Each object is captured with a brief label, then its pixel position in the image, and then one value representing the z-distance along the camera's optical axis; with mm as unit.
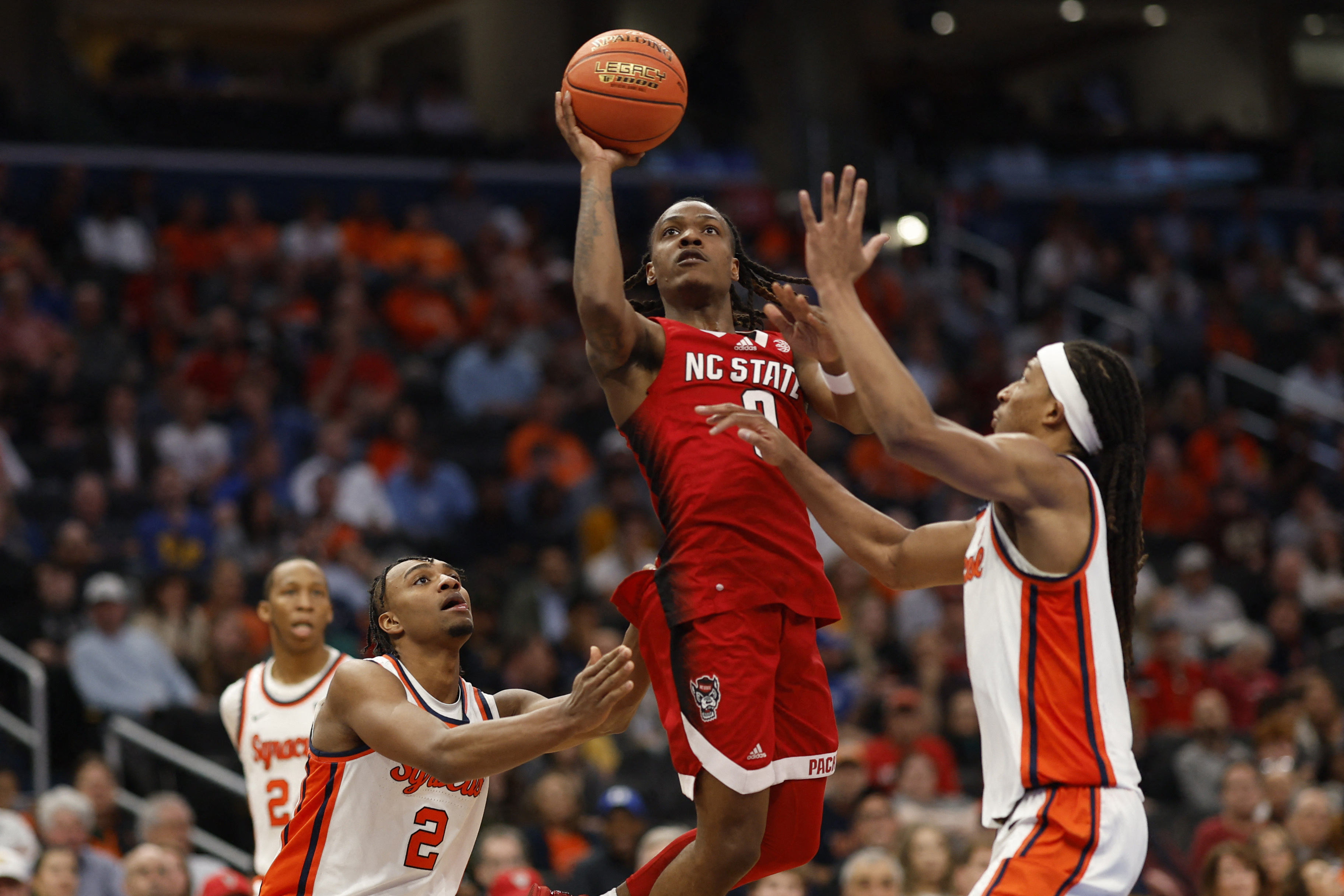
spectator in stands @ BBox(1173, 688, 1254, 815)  21875
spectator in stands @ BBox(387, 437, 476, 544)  25969
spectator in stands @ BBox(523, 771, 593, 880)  18656
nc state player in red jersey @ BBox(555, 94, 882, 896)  9156
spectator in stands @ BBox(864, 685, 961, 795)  21437
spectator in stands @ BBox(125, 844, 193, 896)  14781
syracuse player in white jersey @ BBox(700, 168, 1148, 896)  8086
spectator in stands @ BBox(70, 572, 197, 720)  19937
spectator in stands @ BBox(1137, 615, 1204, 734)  25094
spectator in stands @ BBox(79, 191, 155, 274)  29359
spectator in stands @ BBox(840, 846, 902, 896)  16031
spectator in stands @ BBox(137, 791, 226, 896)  16516
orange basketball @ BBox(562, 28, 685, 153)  9664
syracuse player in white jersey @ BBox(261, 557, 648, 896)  8883
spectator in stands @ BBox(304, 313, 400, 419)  26969
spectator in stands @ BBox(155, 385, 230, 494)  25141
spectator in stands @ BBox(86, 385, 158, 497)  24453
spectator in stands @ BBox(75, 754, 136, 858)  17844
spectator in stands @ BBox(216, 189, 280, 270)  29562
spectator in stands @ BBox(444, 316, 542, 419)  29156
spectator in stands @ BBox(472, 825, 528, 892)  17062
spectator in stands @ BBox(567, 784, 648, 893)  17328
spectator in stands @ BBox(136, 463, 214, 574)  23062
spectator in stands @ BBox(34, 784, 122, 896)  16187
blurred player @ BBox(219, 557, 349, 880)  12680
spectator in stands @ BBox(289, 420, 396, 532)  24953
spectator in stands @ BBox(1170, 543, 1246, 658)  27859
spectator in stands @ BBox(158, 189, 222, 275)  29531
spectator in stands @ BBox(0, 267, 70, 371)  25469
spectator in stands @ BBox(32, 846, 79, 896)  15422
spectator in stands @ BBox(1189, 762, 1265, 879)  19344
